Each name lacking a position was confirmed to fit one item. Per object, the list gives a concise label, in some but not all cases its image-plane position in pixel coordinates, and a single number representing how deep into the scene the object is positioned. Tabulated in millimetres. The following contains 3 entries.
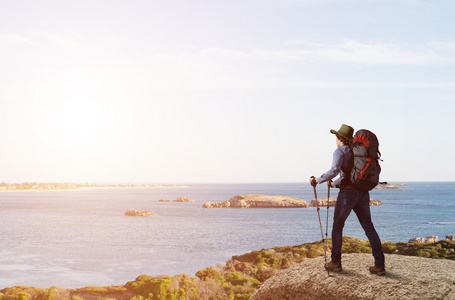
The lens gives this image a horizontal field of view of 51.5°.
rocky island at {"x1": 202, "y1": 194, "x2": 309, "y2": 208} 164125
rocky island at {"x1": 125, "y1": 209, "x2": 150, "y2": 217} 143000
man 8984
